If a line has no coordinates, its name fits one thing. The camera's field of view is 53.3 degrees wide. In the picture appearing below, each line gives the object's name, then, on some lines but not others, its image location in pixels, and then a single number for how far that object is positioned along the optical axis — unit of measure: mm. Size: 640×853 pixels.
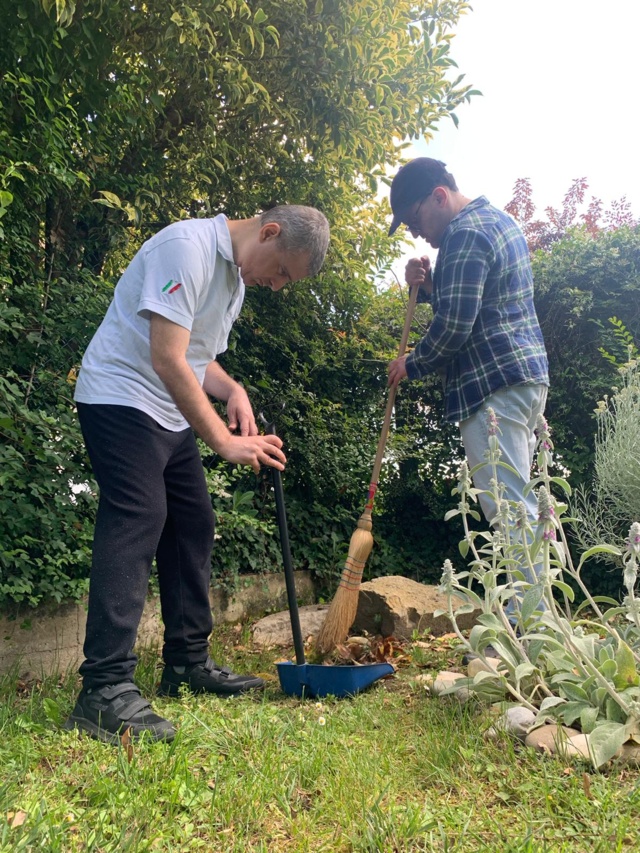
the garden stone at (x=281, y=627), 4137
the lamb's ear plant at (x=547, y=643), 2066
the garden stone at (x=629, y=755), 1939
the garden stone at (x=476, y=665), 2711
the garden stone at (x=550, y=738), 1968
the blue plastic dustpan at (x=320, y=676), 2861
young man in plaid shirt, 3139
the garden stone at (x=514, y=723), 2133
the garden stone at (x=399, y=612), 3979
